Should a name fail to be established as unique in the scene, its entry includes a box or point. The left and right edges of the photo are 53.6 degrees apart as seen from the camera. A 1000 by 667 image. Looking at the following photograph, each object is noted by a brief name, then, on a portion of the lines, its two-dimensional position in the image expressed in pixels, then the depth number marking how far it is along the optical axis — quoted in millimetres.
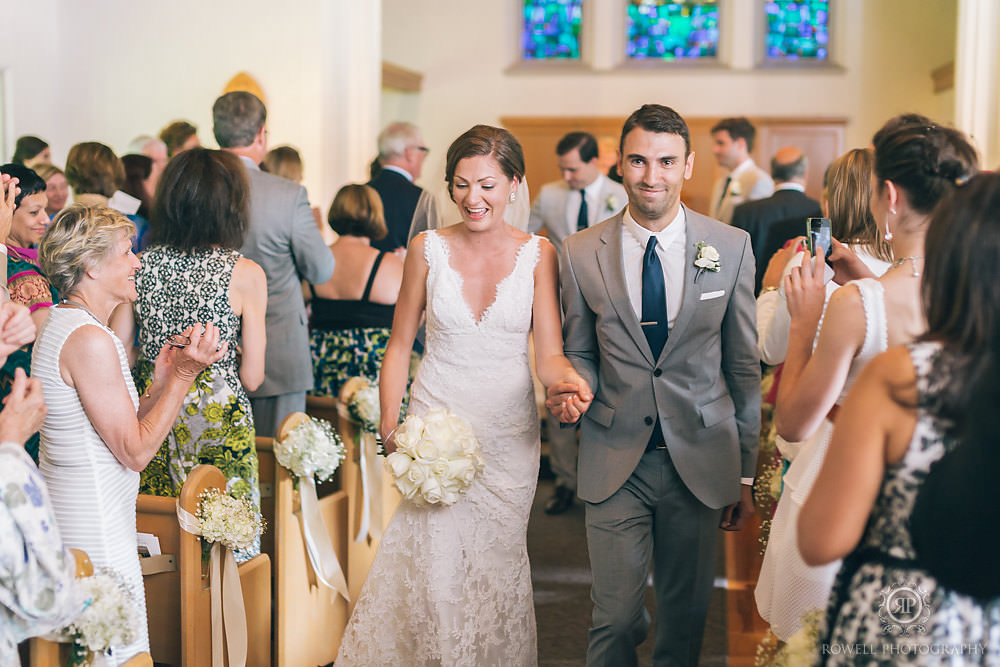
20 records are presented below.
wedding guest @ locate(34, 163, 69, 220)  4748
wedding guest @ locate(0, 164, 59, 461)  3262
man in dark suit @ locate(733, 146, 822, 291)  5594
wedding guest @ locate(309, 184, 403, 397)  4609
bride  3061
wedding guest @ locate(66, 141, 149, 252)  4797
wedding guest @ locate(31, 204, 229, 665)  2434
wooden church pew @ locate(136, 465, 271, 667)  2705
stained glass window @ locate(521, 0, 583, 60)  12992
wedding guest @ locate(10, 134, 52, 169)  4992
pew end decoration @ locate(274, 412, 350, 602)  3441
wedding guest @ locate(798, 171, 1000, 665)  1581
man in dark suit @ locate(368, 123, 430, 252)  5539
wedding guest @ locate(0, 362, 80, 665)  1860
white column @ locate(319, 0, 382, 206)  7797
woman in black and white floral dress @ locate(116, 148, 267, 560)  3434
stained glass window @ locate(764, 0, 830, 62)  12695
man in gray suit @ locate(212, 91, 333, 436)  4191
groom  2930
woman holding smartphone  2053
